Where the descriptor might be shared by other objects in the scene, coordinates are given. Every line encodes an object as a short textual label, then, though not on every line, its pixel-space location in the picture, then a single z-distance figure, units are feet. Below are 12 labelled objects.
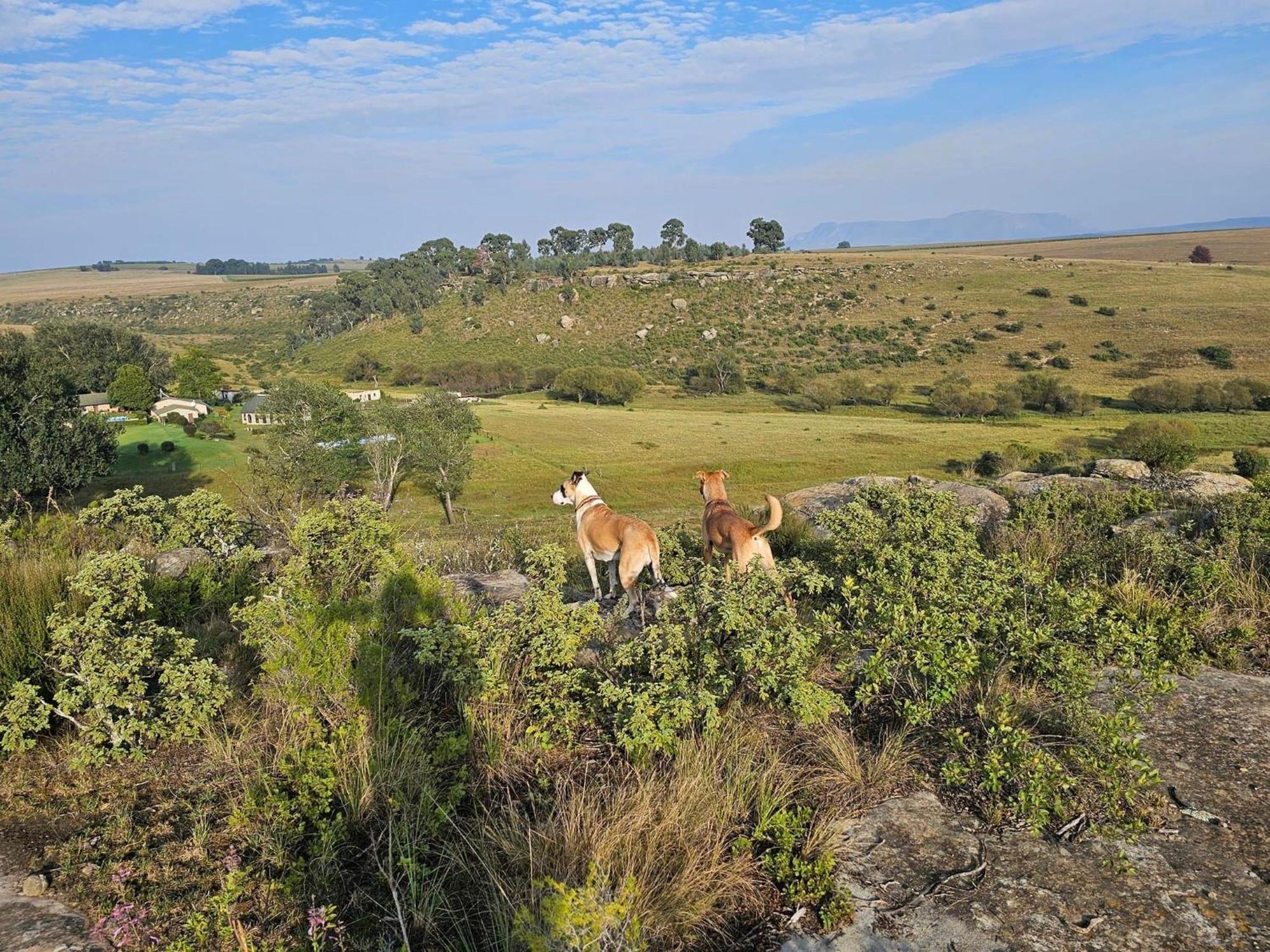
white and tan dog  26.86
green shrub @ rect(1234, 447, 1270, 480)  100.73
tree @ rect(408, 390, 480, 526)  172.86
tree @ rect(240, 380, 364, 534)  167.84
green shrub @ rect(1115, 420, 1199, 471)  133.68
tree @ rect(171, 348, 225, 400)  327.26
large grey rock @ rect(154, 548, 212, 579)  25.21
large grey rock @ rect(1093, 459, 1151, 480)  99.93
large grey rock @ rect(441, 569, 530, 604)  27.30
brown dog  26.84
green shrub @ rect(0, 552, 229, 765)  15.47
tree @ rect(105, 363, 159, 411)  290.76
